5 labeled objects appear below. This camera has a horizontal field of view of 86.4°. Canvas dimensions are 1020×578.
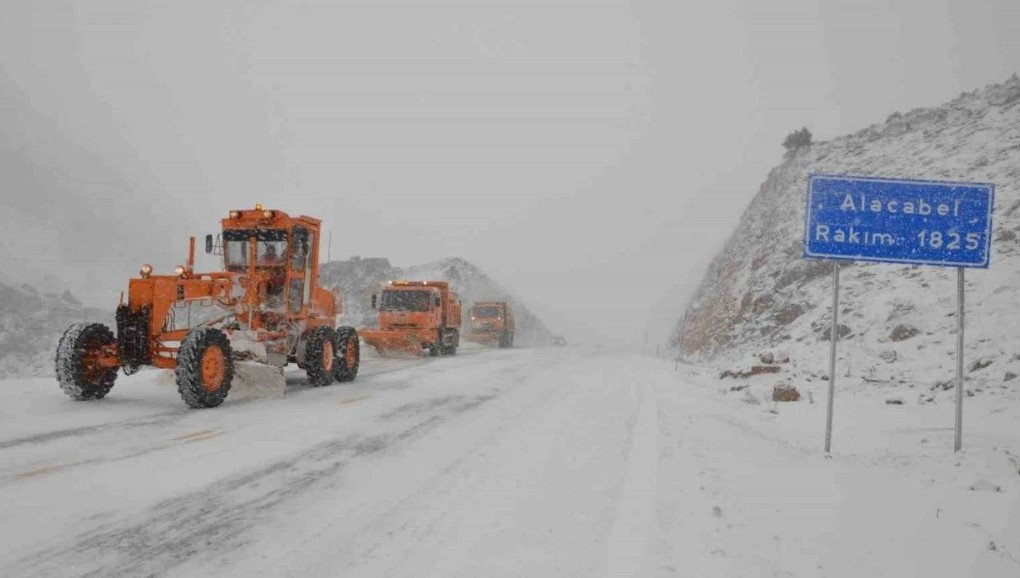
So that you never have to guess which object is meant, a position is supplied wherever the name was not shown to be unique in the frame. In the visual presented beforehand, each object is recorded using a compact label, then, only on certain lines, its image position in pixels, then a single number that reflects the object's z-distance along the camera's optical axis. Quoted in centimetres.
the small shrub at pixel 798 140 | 3105
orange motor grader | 784
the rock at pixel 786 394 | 980
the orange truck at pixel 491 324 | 3183
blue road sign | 607
